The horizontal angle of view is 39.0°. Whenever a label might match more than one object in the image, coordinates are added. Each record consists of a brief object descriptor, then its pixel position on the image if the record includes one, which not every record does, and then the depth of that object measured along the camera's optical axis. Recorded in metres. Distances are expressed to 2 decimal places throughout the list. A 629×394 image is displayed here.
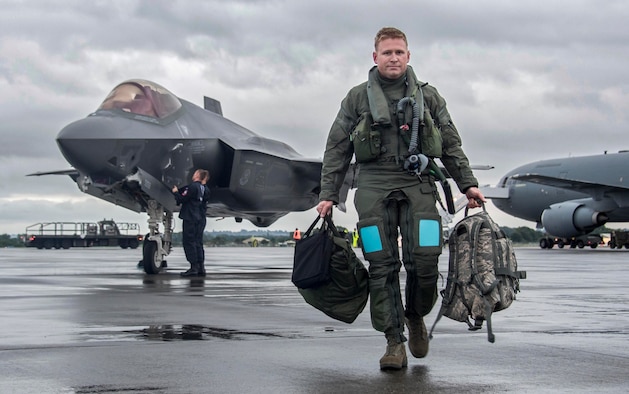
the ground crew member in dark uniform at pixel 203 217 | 16.75
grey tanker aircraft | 41.91
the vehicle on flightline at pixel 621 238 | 47.59
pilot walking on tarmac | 5.75
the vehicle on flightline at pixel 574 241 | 48.00
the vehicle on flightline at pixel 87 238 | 57.31
